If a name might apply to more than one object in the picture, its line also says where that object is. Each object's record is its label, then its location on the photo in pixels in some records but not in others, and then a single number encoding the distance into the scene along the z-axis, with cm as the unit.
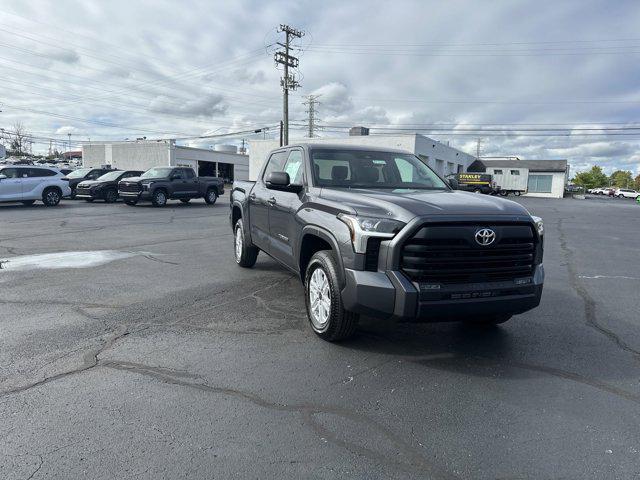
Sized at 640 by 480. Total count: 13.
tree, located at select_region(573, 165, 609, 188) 12938
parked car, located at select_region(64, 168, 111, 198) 2403
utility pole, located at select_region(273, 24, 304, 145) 3812
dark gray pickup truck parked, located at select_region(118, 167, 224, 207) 1997
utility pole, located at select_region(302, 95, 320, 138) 7181
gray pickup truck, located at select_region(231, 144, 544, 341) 369
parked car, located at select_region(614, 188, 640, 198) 7564
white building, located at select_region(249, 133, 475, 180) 4238
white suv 1814
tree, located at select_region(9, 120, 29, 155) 8731
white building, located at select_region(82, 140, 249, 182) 5288
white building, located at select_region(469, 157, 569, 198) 5997
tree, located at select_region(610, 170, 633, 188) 14138
